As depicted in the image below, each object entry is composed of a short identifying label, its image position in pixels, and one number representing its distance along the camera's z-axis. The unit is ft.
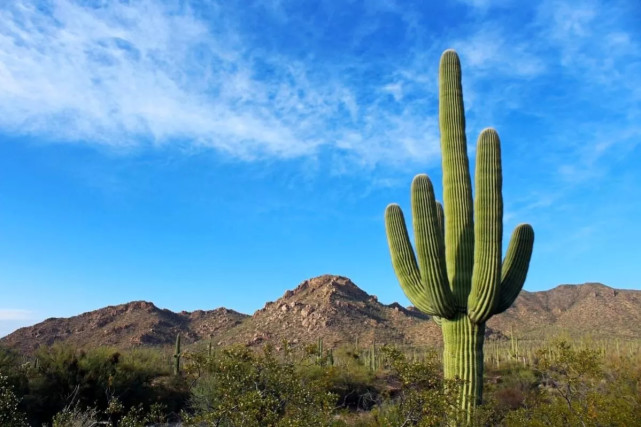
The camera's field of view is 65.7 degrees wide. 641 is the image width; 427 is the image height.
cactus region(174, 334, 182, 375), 65.85
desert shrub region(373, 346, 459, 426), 22.36
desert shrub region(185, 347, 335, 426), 21.03
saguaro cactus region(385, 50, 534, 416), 30.22
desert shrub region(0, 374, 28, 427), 24.91
